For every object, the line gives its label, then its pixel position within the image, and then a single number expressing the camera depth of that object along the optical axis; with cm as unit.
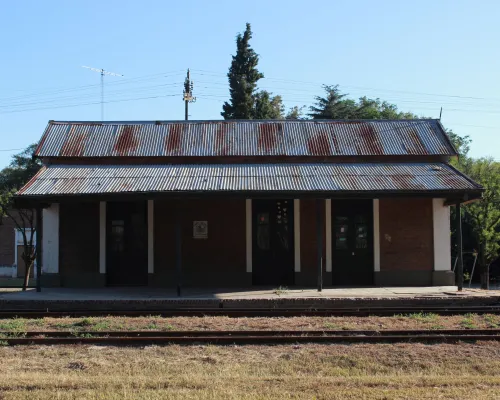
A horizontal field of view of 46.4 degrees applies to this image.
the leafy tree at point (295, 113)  5622
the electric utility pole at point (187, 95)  3996
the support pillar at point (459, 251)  1557
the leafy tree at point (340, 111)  4716
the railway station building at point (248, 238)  1717
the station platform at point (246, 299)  1388
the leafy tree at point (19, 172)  4492
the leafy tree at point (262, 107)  4119
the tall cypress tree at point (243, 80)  4066
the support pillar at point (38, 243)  1527
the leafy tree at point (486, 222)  2514
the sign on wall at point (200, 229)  1723
